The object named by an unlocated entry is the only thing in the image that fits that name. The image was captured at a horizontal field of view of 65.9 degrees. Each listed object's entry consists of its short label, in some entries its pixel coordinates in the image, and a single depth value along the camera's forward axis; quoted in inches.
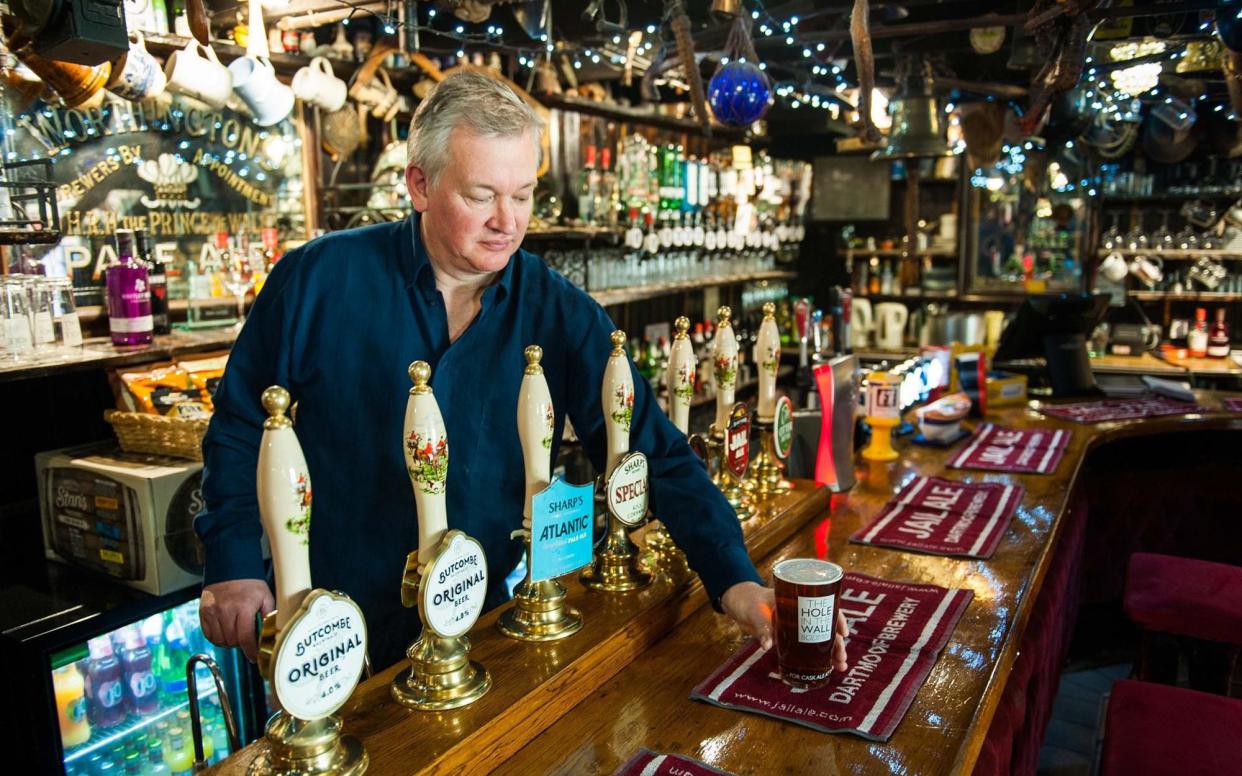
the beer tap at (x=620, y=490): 61.5
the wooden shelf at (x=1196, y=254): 244.7
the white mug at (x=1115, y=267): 258.1
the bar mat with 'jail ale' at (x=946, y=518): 82.5
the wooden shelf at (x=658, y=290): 188.5
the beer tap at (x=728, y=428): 78.0
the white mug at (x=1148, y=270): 256.0
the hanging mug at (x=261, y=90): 112.4
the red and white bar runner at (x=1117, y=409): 142.0
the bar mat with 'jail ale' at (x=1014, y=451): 112.4
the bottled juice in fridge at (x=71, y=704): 89.0
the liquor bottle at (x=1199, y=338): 248.1
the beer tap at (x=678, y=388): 72.7
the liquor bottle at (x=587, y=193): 184.2
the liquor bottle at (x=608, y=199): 187.2
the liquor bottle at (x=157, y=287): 110.3
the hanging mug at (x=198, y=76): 104.2
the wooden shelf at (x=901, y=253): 284.2
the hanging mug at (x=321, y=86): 127.9
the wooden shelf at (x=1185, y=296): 250.4
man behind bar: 61.5
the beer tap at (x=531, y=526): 54.2
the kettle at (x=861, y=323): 285.1
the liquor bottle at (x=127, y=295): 101.4
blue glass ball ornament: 113.9
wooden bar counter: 46.6
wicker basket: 93.4
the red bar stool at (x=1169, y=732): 66.9
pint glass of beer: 51.6
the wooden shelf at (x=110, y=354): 89.8
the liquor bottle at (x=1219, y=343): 242.8
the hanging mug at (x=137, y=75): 96.2
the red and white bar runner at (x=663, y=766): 46.0
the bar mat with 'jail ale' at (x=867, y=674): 50.9
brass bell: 151.4
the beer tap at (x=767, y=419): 85.4
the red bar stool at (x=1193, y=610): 91.2
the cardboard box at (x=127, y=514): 90.3
